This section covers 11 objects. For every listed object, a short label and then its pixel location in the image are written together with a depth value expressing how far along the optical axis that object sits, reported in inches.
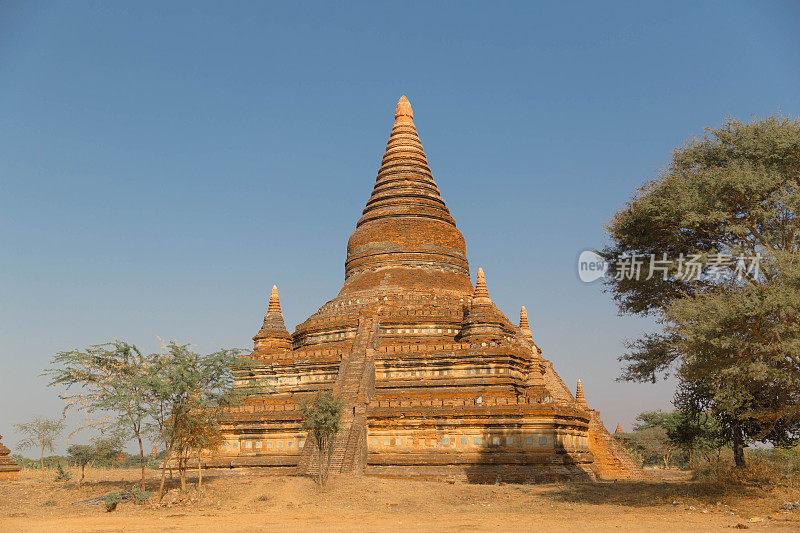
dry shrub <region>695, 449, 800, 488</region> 815.7
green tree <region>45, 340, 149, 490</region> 945.5
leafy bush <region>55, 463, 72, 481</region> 1318.4
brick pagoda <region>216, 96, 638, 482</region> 1117.7
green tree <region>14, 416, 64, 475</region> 1797.5
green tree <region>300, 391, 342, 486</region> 1000.2
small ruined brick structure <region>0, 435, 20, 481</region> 1286.9
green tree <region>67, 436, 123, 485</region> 1359.7
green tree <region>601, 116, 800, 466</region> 735.1
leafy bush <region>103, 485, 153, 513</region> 855.0
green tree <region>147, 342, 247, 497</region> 931.3
